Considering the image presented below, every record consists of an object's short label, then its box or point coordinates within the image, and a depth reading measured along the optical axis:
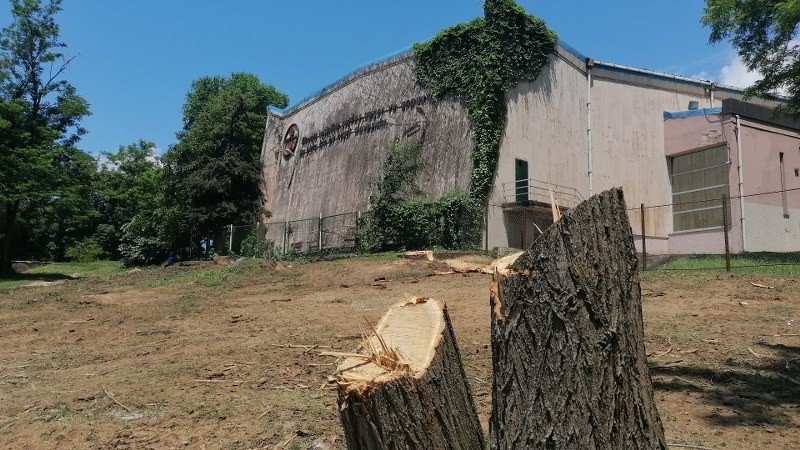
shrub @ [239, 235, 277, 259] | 24.92
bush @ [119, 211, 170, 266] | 30.38
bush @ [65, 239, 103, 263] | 38.50
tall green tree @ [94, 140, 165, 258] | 41.88
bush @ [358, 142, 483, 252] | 19.61
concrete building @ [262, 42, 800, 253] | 20.98
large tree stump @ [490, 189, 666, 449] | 2.62
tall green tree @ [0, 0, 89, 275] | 21.33
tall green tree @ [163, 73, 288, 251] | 28.36
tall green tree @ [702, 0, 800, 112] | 15.20
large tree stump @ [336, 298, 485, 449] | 2.92
